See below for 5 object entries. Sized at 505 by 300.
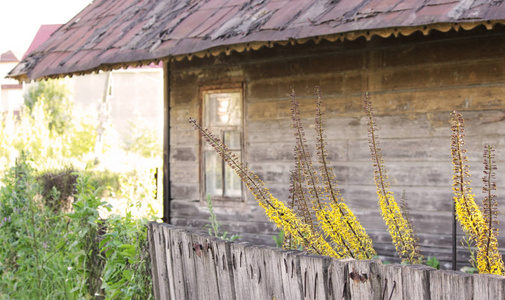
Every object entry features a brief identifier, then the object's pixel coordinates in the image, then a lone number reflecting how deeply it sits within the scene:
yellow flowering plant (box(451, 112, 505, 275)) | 3.43
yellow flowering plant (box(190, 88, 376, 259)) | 3.94
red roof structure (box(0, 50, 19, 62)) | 55.28
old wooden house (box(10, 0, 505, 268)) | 6.05
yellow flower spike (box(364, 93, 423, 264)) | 3.92
